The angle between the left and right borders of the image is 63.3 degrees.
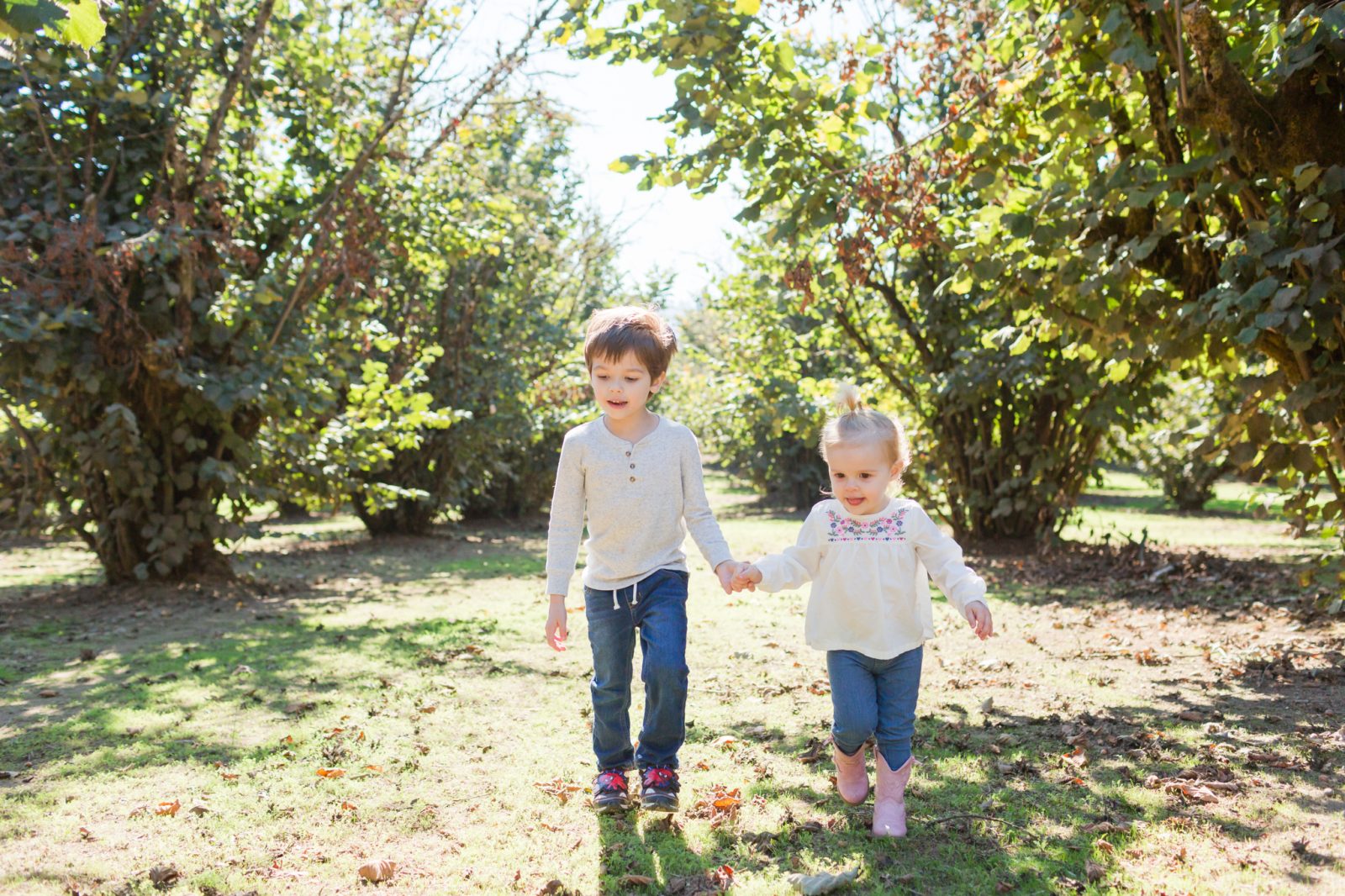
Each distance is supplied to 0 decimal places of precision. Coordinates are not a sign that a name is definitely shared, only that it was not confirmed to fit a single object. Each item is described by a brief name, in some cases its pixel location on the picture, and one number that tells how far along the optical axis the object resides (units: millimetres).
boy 3510
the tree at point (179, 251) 7473
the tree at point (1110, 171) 4859
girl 3361
